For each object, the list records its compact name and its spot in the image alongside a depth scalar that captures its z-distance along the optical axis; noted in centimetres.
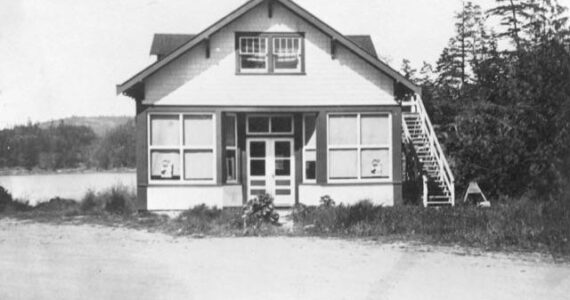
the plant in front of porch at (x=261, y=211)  1477
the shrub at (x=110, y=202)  1841
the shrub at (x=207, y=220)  1419
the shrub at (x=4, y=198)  2002
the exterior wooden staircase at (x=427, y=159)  1900
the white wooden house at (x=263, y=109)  1819
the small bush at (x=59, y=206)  1909
